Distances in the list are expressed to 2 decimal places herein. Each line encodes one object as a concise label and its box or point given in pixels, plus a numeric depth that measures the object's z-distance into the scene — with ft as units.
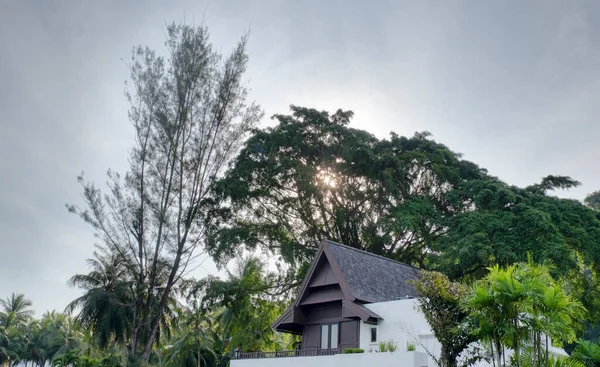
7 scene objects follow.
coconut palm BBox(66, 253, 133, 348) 111.86
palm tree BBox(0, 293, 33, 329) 221.46
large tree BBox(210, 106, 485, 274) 104.27
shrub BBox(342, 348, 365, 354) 62.15
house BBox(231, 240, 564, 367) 63.57
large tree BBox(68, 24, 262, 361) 88.48
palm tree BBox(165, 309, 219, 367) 130.31
